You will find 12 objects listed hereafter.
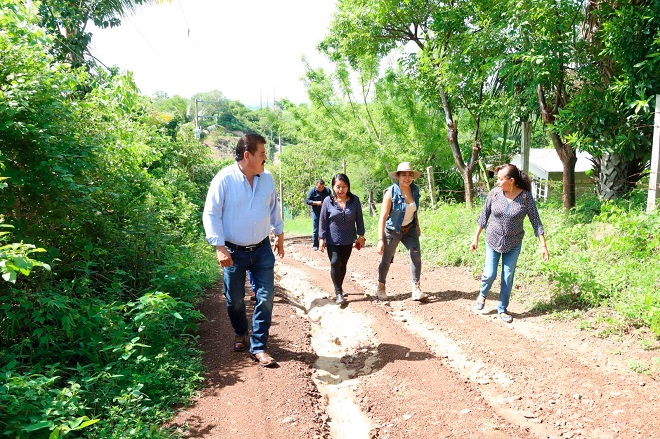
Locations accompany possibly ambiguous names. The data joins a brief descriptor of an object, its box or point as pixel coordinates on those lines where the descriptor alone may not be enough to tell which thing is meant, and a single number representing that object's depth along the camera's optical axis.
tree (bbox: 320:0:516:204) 9.41
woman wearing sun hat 6.10
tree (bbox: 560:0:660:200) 6.46
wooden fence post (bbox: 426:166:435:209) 14.49
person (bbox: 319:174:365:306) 6.23
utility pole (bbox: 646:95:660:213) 6.18
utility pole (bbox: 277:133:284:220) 36.67
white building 19.66
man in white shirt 4.05
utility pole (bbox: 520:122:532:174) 10.43
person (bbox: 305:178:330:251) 10.86
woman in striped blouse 5.19
